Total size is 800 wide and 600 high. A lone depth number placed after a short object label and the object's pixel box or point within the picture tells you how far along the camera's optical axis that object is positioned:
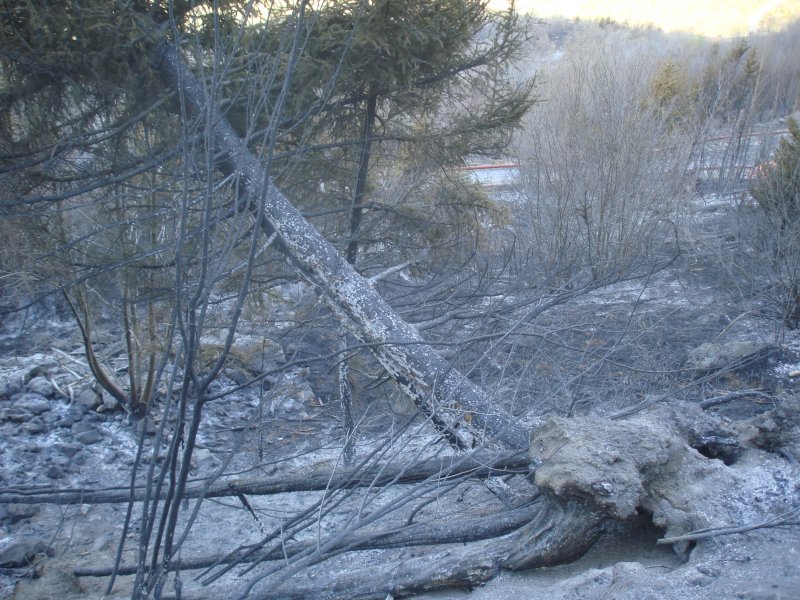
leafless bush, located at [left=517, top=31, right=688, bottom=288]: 9.30
